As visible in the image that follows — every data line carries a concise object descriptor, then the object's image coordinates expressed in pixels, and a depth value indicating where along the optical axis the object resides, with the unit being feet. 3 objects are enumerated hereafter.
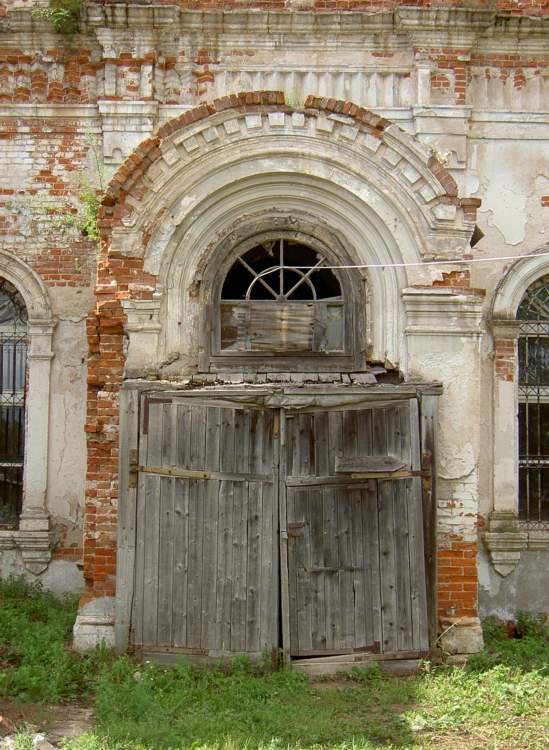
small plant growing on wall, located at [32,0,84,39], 27.12
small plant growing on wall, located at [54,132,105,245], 27.55
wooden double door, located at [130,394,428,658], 21.45
